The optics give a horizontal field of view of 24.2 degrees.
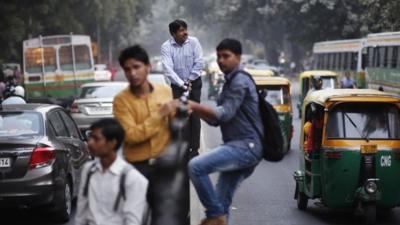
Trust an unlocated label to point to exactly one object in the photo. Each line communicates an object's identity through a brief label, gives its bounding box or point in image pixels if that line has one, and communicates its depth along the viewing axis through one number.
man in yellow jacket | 6.71
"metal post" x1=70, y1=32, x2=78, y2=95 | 35.50
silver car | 23.44
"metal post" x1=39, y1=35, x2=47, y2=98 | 34.94
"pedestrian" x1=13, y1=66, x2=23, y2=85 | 30.69
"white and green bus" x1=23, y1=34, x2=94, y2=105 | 35.00
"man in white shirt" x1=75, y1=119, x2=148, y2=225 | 5.91
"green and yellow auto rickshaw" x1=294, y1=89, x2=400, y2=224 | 11.91
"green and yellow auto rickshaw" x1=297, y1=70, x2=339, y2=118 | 31.28
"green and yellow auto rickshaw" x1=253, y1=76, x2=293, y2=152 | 22.52
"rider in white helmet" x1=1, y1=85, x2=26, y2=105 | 17.17
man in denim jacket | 7.48
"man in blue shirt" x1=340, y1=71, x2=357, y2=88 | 32.31
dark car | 11.30
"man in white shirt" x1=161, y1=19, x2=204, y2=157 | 10.51
